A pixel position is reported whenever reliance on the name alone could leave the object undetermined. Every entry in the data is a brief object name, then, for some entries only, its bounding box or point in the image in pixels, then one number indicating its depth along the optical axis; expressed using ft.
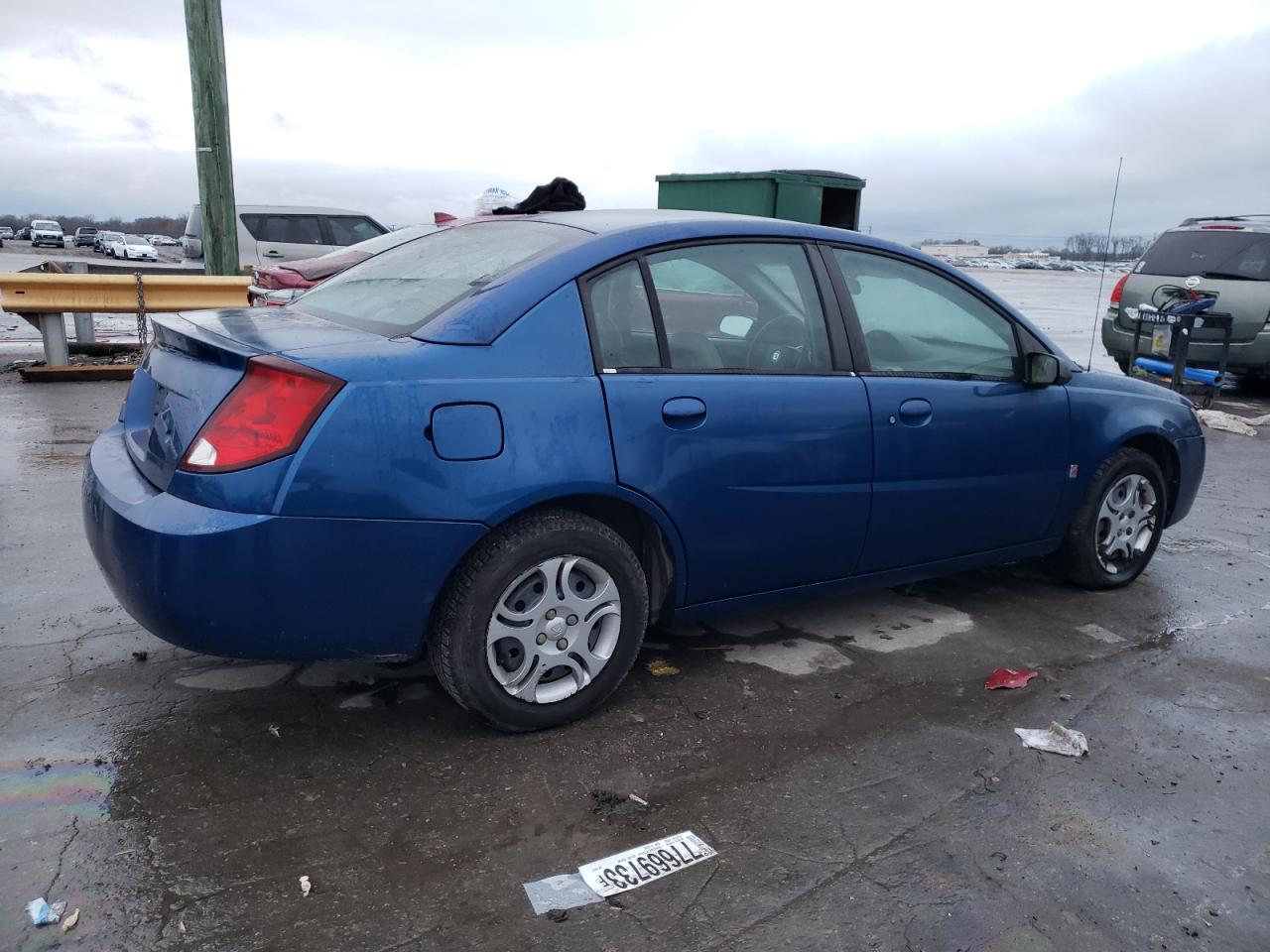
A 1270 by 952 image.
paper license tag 8.02
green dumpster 36.47
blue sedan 8.75
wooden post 27.89
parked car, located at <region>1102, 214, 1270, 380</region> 33.71
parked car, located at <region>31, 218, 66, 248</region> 193.98
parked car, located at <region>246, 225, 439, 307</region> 28.30
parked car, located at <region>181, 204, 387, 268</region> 45.91
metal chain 30.14
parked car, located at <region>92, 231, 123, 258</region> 168.86
